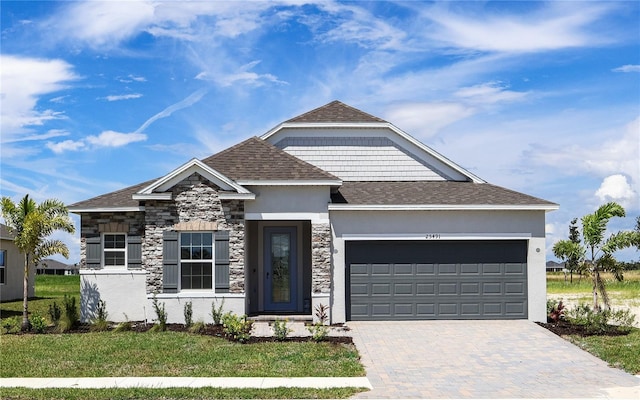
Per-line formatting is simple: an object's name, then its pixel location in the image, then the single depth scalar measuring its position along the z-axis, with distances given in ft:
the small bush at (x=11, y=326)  61.52
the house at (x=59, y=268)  231.71
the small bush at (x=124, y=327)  59.13
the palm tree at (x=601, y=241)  65.16
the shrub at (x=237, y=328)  53.01
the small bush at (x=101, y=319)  60.13
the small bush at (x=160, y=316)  58.44
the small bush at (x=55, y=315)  64.33
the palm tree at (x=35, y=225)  62.03
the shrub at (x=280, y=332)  53.57
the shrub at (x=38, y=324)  60.64
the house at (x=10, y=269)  98.07
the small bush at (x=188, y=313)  61.43
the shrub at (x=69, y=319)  60.54
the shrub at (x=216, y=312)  61.05
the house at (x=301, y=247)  62.69
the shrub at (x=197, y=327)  57.21
